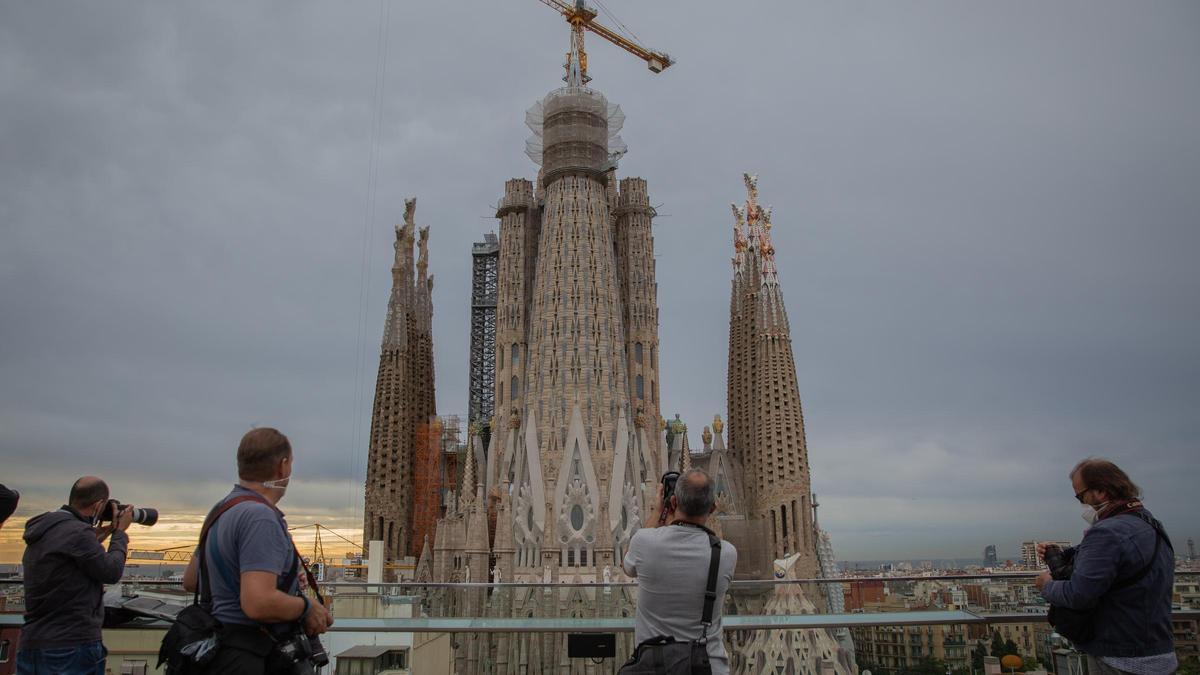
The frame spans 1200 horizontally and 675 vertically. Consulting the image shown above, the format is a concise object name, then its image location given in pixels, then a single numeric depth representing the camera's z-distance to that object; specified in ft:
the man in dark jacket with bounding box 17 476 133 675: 13.33
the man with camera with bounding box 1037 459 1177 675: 12.01
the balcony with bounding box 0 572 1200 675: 17.85
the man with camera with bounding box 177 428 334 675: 10.13
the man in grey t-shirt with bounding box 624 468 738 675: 12.24
